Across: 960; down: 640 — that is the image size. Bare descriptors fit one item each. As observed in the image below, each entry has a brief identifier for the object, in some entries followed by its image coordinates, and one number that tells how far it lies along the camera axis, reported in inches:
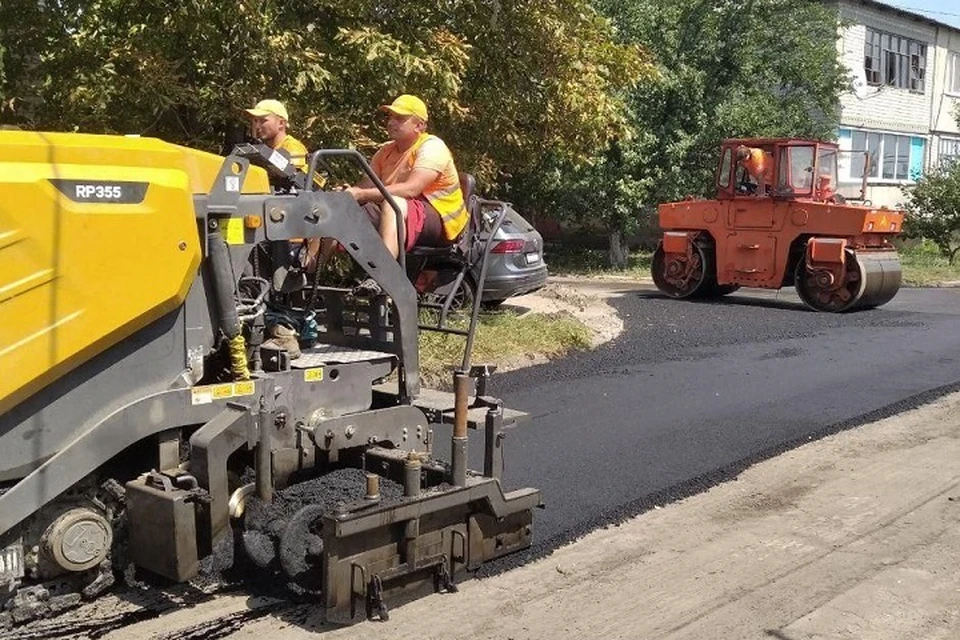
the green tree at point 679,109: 793.6
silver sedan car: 476.4
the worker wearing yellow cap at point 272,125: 228.4
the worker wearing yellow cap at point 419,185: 195.2
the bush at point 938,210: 919.7
